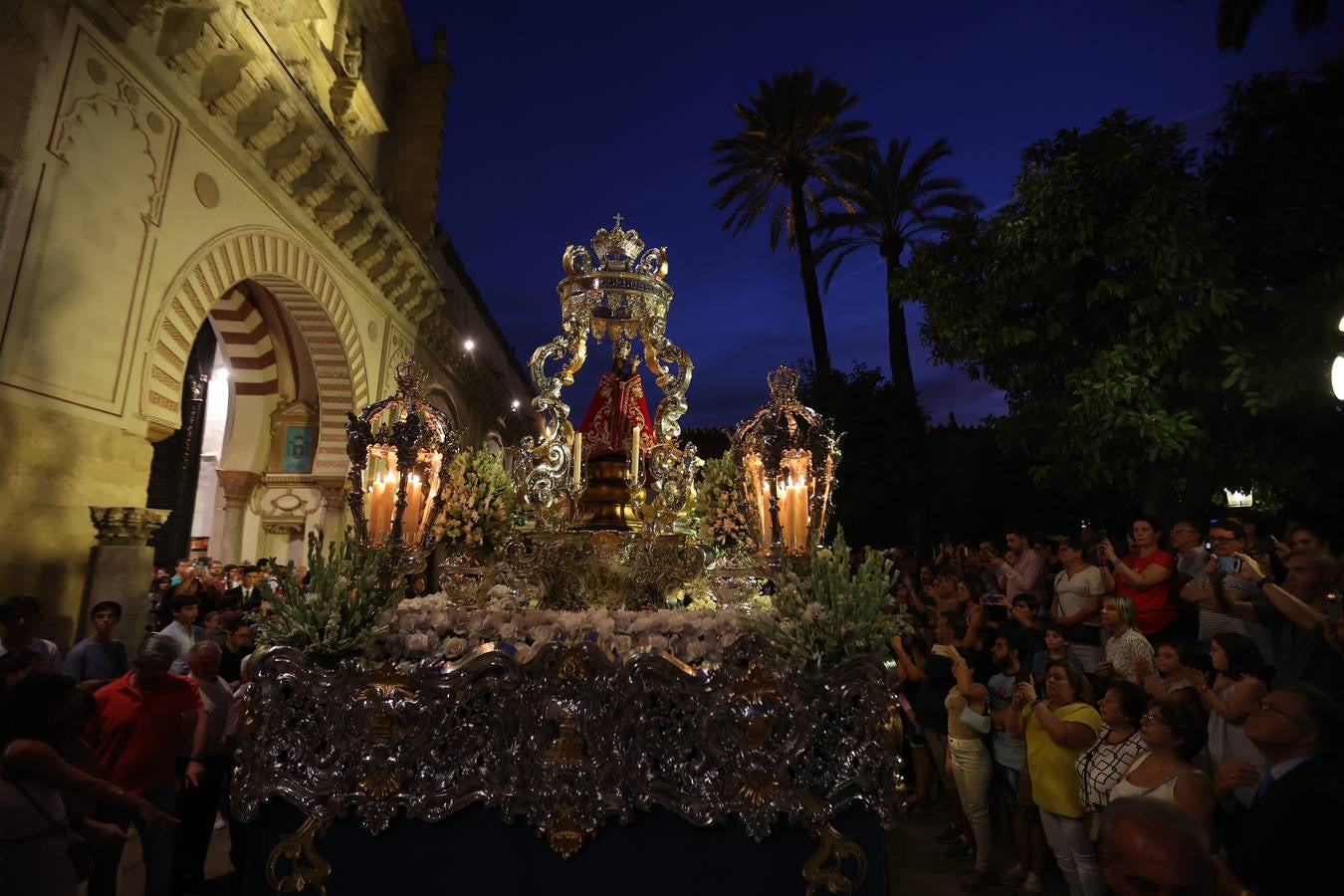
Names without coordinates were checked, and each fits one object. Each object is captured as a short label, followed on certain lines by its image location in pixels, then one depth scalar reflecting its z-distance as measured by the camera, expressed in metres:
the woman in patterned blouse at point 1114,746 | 3.43
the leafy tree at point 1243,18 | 10.16
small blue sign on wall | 11.16
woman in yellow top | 3.75
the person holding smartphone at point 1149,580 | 5.09
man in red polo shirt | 3.58
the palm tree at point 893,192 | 19.88
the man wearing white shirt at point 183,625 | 5.31
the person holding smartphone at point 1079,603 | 5.33
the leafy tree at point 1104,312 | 8.98
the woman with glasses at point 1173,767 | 2.88
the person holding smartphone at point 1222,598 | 4.34
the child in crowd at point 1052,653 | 4.50
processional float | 3.26
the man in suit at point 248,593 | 6.84
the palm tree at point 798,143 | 19.27
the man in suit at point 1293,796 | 1.89
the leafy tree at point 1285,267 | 8.57
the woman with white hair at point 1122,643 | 4.41
